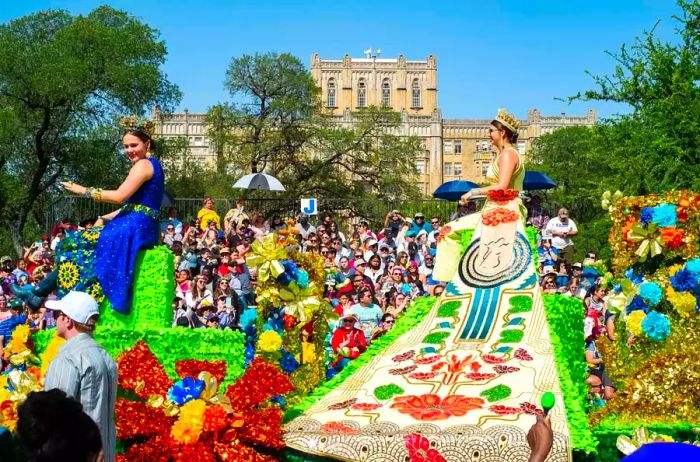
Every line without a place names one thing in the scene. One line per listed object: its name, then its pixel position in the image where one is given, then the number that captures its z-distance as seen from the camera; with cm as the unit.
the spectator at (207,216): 2209
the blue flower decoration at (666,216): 994
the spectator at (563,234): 1956
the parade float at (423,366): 804
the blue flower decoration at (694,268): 957
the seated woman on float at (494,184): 1047
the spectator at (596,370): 1126
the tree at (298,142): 4219
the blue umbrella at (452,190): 2142
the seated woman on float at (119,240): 901
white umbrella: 2498
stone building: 9225
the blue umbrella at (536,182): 1942
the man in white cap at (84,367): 604
